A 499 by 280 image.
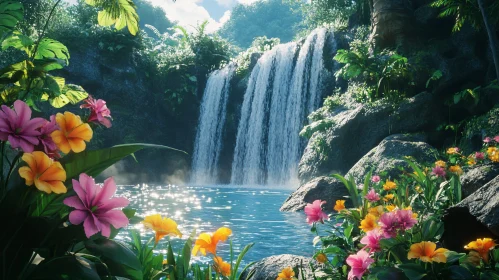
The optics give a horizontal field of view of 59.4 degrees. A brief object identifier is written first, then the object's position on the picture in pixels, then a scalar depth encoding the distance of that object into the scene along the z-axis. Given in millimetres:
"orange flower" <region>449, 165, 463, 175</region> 4105
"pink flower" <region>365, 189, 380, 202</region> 3647
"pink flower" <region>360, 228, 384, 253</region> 2416
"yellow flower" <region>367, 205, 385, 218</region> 3098
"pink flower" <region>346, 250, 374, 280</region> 2266
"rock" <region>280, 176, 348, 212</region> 9320
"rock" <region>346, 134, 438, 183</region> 9445
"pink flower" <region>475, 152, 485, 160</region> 5215
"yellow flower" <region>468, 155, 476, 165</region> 5304
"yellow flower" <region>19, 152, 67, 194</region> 1412
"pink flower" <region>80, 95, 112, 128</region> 1932
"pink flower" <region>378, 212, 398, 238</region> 2401
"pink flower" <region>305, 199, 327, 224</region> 3025
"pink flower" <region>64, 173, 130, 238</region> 1391
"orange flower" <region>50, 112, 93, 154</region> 1580
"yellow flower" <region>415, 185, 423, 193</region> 4371
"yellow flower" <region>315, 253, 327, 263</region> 2949
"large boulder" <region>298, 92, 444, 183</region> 12445
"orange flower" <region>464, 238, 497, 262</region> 2260
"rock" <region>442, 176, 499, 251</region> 2666
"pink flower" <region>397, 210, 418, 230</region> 2389
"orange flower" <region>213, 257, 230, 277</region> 2420
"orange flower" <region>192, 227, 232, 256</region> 2305
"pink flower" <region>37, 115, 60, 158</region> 1618
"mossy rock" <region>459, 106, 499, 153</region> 10203
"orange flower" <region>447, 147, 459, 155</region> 5689
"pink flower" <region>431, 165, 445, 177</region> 4324
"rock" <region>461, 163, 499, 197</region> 3703
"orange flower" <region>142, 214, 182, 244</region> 2162
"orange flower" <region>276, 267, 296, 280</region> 2635
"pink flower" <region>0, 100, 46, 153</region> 1483
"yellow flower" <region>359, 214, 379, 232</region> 2734
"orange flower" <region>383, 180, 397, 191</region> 4215
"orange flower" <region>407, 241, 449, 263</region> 2070
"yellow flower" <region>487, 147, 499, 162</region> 4109
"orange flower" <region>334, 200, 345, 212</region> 3475
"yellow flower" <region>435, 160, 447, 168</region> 4770
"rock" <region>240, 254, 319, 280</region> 3713
